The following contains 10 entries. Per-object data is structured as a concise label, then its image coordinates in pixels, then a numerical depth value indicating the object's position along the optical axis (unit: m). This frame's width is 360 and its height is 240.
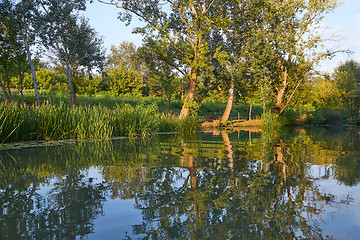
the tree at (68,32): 21.78
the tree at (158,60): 15.52
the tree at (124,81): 37.94
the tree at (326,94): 29.64
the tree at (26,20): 18.87
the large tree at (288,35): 17.09
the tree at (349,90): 30.91
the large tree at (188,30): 14.58
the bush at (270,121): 17.03
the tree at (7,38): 19.14
